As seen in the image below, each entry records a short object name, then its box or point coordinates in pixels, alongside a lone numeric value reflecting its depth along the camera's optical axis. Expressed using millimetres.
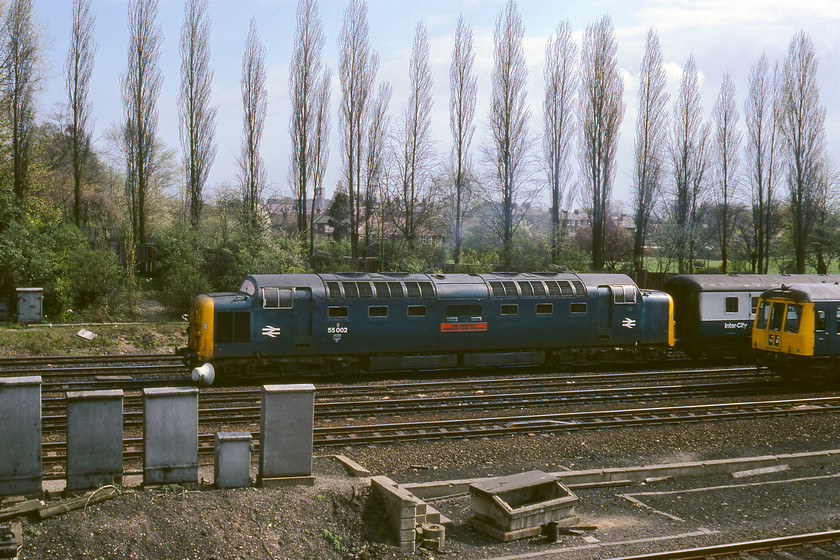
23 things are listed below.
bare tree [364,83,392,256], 41875
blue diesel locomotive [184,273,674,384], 20344
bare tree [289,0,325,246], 43000
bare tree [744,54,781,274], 47250
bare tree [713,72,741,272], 48500
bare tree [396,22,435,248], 41969
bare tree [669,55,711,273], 49062
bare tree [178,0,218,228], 43094
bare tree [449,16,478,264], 42344
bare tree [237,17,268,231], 43500
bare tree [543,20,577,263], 43719
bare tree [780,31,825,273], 46406
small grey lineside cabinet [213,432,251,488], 10219
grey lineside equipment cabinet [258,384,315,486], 10559
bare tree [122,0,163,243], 41812
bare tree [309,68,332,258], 43219
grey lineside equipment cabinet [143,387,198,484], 10133
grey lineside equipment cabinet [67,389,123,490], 9828
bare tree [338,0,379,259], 42000
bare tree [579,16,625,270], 44188
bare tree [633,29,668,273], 47156
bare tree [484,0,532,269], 42000
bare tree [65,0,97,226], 40156
